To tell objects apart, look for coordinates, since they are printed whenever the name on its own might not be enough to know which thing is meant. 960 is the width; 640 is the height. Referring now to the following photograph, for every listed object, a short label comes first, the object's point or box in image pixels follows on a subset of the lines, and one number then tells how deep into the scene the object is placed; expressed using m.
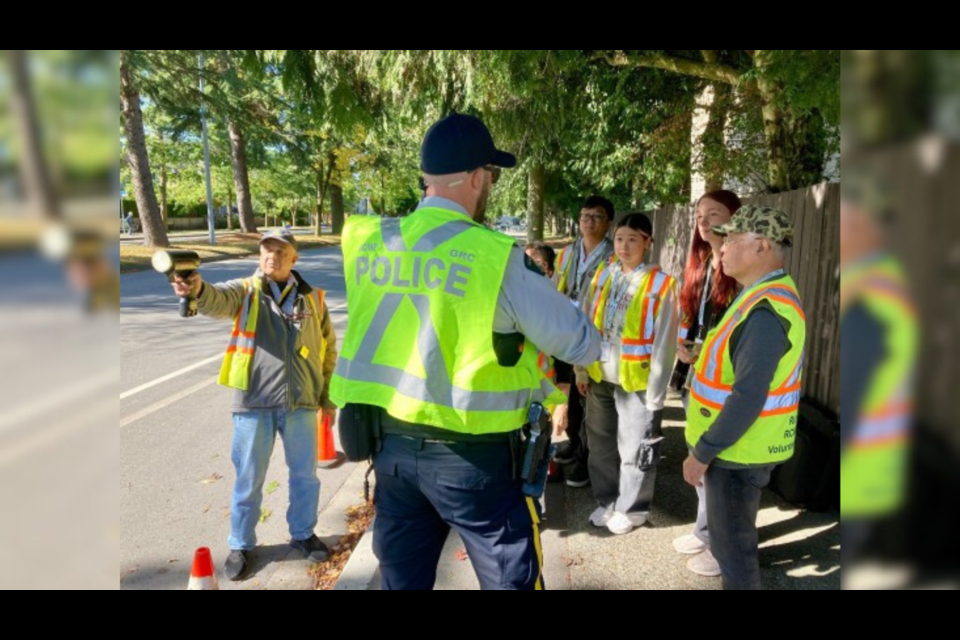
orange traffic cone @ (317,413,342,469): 4.62
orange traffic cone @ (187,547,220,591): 2.69
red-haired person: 3.23
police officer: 1.82
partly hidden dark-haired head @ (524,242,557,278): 5.52
